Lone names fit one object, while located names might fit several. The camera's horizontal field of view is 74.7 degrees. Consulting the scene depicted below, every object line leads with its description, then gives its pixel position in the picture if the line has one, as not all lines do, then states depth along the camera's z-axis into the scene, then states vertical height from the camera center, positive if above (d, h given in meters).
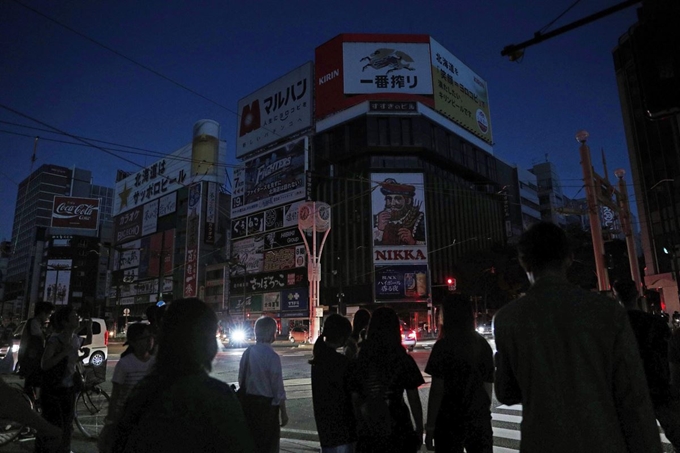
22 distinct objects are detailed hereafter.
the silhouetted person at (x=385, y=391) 3.23 -0.52
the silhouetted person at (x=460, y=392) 3.25 -0.54
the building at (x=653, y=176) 34.22 +10.95
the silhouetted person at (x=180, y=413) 1.55 -0.31
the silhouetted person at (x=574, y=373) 1.77 -0.23
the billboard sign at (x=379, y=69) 53.47 +29.68
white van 14.47 -0.69
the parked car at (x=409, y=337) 28.06 -1.10
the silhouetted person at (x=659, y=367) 3.53 -0.41
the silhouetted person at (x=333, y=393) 3.58 -0.58
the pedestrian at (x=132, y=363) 3.93 -0.35
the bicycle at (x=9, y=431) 5.64 -1.34
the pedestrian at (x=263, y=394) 4.16 -0.67
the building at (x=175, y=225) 70.00 +16.82
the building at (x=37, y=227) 108.81 +27.98
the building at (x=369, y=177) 49.44 +17.48
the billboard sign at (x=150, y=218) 81.12 +19.16
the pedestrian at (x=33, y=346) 5.29 -0.25
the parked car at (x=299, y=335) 38.75 -1.18
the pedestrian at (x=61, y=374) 4.77 -0.52
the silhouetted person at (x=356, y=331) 4.45 -0.12
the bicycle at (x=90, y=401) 7.67 -1.36
